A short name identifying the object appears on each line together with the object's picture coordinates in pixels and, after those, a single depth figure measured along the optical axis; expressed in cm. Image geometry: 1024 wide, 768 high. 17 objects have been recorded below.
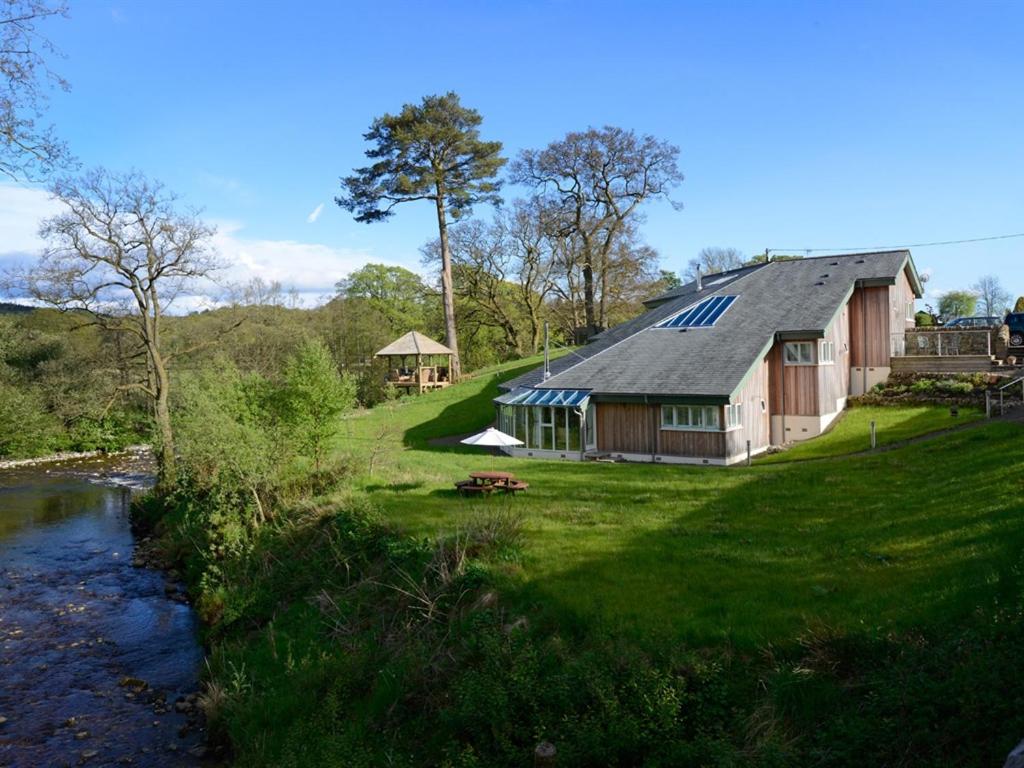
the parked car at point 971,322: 3746
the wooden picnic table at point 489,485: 1692
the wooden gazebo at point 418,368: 4451
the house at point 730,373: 2441
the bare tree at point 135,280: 2473
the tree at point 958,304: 6544
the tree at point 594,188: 4816
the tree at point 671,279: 8099
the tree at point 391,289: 6338
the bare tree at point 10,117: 769
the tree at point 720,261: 8475
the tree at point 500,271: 5394
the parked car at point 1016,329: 2931
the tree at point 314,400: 1966
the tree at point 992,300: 6346
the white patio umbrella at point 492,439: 1792
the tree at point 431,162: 4062
